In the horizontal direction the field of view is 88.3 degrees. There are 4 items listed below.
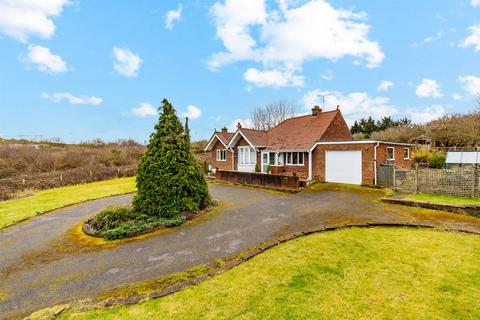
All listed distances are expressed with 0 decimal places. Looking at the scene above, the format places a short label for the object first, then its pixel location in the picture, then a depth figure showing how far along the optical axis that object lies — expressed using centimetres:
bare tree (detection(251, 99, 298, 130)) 4388
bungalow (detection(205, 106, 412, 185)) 1614
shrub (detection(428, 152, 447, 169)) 2123
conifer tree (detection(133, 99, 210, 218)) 1005
